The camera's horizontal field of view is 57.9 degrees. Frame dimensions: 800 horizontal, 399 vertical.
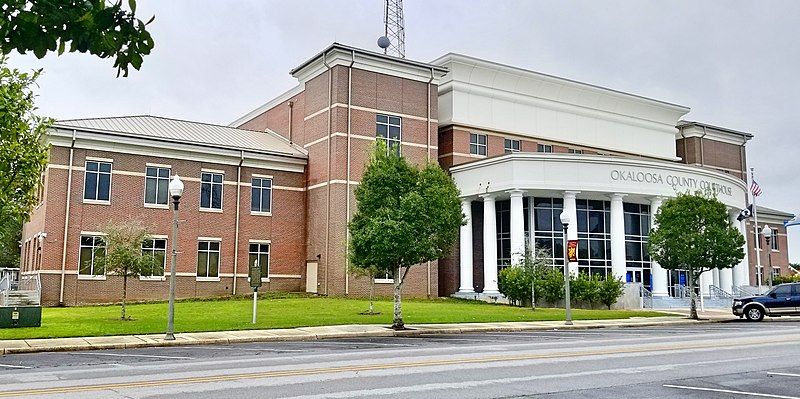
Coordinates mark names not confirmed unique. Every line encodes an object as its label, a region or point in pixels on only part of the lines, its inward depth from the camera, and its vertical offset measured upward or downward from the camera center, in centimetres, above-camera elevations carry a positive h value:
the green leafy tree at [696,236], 3350 +215
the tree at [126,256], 2788 +88
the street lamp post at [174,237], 2083 +126
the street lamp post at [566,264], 2888 +67
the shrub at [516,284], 3841 -17
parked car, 3372 -100
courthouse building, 3747 +547
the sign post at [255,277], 2584 +8
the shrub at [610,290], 3881 -47
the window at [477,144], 4788 +902
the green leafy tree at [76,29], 452 +159
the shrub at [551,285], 3844 -22
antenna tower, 5238 +1861
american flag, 4597 +590
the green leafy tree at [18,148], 2031 +378
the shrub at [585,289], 3868 -42
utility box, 2391 -126
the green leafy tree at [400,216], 2600 +234
